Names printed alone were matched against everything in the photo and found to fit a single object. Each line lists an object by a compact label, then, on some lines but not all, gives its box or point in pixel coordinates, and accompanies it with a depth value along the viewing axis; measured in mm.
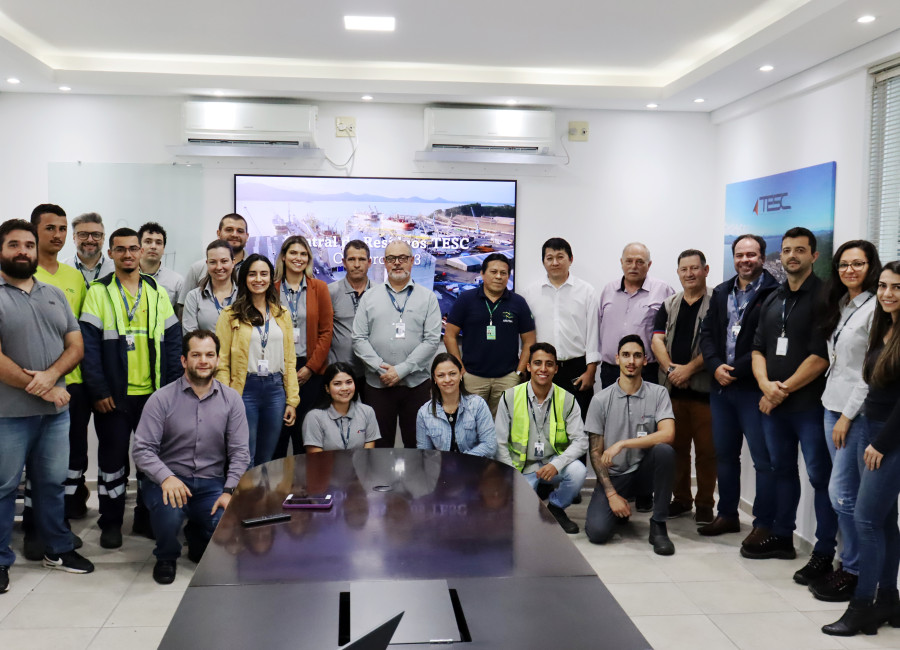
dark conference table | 1892
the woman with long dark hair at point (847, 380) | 3611
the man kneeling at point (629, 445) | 4672
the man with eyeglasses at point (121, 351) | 4352
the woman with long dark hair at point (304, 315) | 4918
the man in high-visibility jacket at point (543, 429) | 4781
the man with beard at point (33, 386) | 3795
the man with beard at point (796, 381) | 4066
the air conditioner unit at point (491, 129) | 5855
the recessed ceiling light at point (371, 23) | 4523
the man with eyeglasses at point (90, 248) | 4691
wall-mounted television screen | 5945
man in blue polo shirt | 5336
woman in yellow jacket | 4453
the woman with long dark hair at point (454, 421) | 4582
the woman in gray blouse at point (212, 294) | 4637
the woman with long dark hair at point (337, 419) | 4410
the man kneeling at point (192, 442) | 3918
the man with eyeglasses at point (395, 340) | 5086
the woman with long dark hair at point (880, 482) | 3240
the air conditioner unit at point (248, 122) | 5676
